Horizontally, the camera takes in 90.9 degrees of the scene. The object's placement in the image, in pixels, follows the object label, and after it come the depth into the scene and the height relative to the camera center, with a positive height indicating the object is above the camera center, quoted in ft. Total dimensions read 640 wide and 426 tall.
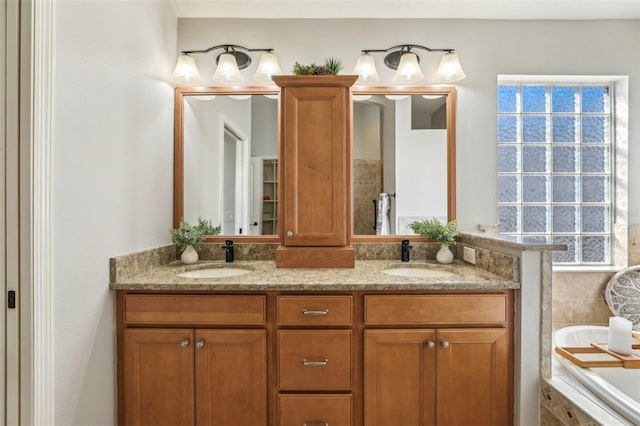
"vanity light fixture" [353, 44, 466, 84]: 6.23 +2.83
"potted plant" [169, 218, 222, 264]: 6.10 -0.55
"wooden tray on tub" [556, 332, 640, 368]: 4.52 -2.17
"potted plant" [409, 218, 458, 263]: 6.07 -0.44
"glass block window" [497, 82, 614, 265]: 6.70 +1.04
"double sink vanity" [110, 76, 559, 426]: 4.49 -1.99
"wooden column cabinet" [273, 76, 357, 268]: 5.68 +0.71
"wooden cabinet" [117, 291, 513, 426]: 4.50 -2.16
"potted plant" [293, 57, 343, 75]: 5.80 +2.61
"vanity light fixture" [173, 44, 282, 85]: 6.26 +2.83
